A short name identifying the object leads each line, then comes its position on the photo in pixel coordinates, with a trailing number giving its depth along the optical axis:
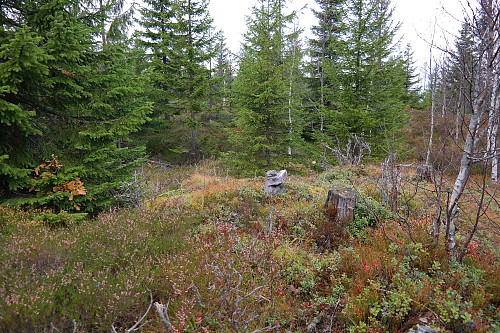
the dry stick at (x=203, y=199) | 5.90
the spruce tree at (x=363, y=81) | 10.10
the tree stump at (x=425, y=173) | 8.26
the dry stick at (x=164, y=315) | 2.13
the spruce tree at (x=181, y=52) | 12.95
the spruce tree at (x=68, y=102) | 4.82
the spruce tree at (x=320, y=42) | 15.24
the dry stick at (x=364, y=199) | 3.85
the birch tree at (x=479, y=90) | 3.04
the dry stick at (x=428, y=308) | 2.53
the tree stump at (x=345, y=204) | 5.17
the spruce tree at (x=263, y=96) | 10.08
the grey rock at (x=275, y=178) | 6.76
